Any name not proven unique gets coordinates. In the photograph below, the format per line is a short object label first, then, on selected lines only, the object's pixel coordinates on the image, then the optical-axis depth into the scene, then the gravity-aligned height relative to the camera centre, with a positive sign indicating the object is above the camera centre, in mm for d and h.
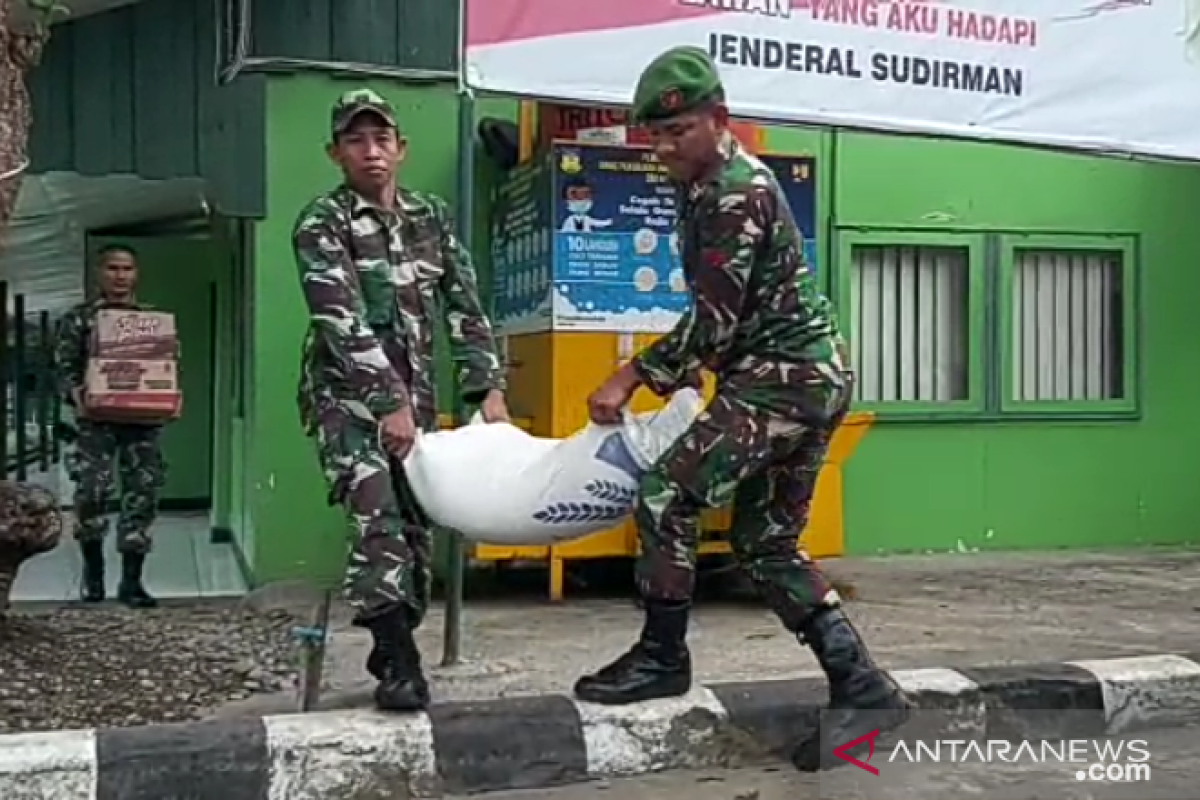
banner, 5547 +1213
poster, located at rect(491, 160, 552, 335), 6996 +620
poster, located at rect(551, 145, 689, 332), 6918 +625
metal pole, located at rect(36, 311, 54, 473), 12055 -29
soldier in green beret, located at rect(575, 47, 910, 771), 4297 +1
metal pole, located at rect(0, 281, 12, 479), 10203 +92
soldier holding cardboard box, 7195 -90
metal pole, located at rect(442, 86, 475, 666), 5559 +536
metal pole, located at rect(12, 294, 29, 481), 11547 -8
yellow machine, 6938 -83
